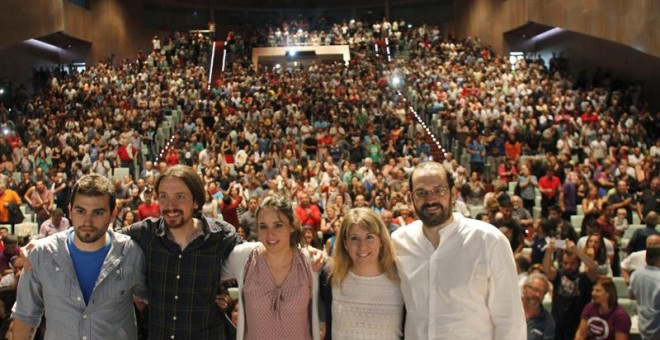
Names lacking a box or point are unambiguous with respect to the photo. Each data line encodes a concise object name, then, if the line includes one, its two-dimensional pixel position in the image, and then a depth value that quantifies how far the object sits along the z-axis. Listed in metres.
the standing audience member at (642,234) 6.72
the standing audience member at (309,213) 8.35
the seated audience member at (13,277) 5.85
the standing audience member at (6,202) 8.97
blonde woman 2.79
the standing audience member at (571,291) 4.93
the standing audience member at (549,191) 9.47
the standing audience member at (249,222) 7.66
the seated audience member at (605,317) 4.38
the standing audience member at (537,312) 4.27
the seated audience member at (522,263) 5.43
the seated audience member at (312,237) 6.68
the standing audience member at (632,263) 5.76
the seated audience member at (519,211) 8.33
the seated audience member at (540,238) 6.38
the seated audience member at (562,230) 6.58
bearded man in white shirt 2.62
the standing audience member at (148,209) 8.02
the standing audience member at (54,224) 8.09
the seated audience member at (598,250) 5.94
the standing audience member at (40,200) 9.38
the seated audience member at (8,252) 6.88
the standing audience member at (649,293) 4.70
